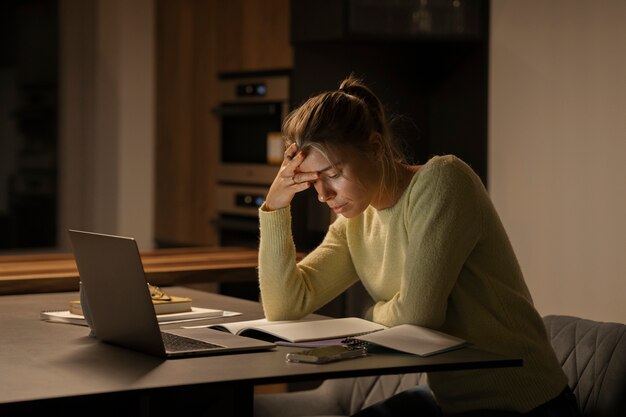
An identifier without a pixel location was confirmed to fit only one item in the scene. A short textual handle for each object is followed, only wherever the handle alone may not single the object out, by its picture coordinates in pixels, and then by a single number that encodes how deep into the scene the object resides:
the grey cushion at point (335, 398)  2.79
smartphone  1.85
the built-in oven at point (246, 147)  4.98
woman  2.11
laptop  1.92
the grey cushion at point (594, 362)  2.20
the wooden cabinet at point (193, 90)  5.19
